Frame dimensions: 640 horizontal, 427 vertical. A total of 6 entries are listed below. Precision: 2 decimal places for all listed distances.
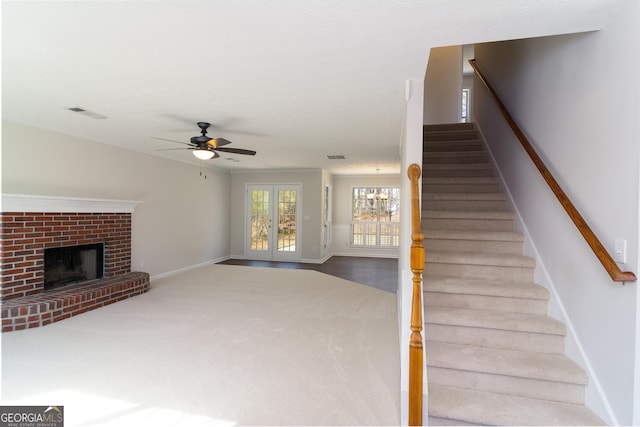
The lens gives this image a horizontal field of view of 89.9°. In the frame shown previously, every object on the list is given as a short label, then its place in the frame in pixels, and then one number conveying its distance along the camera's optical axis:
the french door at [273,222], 8.15
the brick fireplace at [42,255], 3.52
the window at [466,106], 7.84
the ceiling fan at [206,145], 3.69
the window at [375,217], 8.81
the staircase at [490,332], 1.94
